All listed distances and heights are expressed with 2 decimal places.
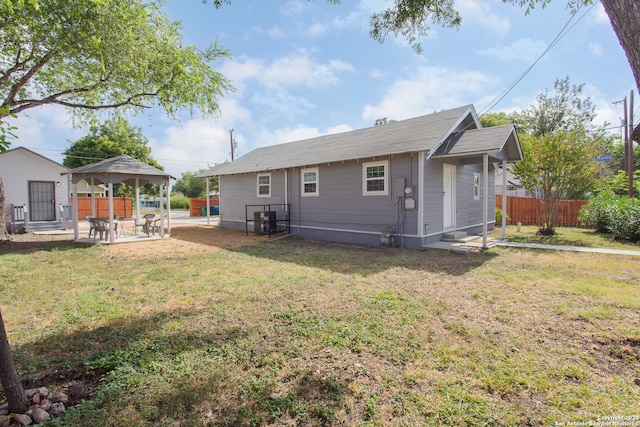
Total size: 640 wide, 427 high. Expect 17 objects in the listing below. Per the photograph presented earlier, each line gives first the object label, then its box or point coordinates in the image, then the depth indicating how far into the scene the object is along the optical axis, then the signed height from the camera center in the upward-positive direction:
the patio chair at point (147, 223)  12.17 -0.70
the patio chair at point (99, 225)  10.82 -0.65
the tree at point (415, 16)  5.49 +3.70
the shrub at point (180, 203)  43.68 +0.40
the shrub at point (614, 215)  9.75 -0.51
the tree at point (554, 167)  10.87 +1.26
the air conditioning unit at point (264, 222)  12.58 -0.71
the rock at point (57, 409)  2.26 -1.50
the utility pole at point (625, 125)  17.61 +4.38
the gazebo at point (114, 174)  10.46 +1.16
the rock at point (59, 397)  2.40 -1.49
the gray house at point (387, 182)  9.01 +0.77
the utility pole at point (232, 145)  35.44 +7.08
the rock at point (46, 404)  2.27 -1.47
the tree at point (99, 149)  30.83 +5.93
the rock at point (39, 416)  2.15 -1.47
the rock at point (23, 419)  2.11 -1.47
